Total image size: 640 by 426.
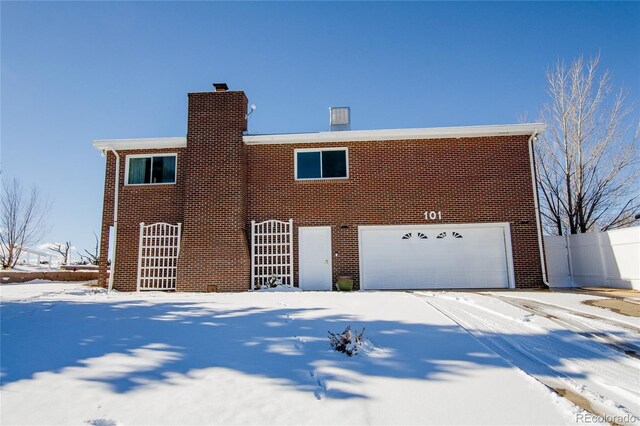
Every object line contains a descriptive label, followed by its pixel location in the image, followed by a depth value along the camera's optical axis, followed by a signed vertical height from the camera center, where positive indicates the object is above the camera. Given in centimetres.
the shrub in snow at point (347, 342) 399 -84
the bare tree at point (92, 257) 2489 +74
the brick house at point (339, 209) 1152 +170
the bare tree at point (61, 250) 2602 +135
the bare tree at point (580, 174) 1672 +375
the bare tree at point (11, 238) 2014 +174
